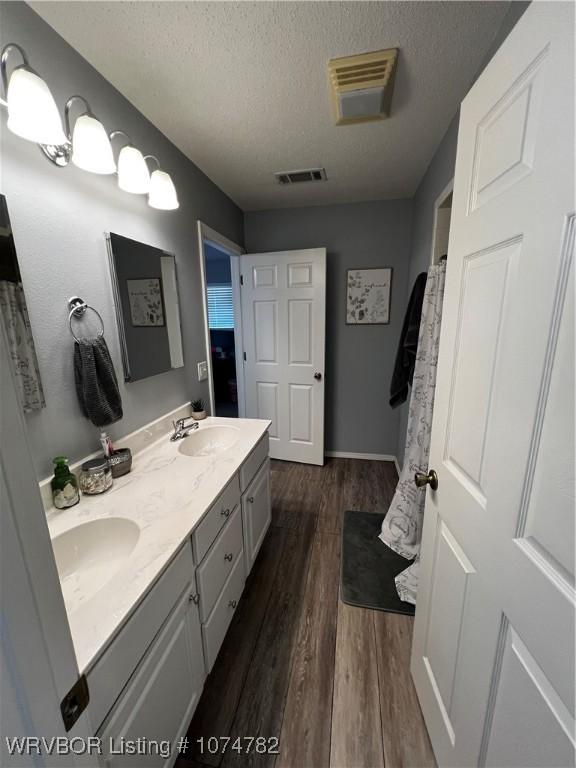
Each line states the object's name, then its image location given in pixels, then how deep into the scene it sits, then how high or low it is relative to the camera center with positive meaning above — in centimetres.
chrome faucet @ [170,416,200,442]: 165 -58
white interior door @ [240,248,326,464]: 267 -21
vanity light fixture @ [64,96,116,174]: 105 +63
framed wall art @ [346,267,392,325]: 275 +24
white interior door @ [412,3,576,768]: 50 -20
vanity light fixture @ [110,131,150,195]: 125 +65
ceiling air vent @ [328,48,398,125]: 118 +100
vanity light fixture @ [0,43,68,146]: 85 +63
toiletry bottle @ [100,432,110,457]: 123 -48
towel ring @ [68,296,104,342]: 114 +7
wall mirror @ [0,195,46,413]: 91 +2
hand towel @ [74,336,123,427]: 116 -22
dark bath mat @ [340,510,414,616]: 156 -141
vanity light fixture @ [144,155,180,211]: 140 +62
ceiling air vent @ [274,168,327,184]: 208 +103
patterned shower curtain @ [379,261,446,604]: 163 -77
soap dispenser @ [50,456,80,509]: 104 -55
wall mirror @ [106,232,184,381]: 137 +9
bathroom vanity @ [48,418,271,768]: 67 -72
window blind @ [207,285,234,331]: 483 +28
